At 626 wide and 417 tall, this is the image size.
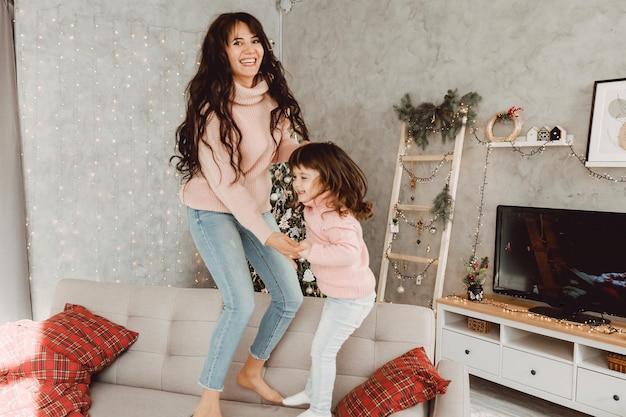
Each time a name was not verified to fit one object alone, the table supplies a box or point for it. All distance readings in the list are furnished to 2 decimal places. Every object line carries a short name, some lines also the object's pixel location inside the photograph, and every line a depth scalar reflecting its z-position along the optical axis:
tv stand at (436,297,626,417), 2.47
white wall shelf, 2.99
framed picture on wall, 2.76
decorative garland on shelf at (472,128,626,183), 2.85
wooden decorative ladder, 3.44
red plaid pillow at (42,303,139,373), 1.95
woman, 1.72
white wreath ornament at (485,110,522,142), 3.21
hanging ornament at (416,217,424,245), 3.83
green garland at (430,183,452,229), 3.46
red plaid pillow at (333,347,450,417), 1.65
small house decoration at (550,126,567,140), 2.99
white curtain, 3.42
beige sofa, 1.85
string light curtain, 3.62
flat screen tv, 2.65
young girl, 1.70
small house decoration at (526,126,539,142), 3.12
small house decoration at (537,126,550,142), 3.05
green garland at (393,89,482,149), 3.45
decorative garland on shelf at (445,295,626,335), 2.56
